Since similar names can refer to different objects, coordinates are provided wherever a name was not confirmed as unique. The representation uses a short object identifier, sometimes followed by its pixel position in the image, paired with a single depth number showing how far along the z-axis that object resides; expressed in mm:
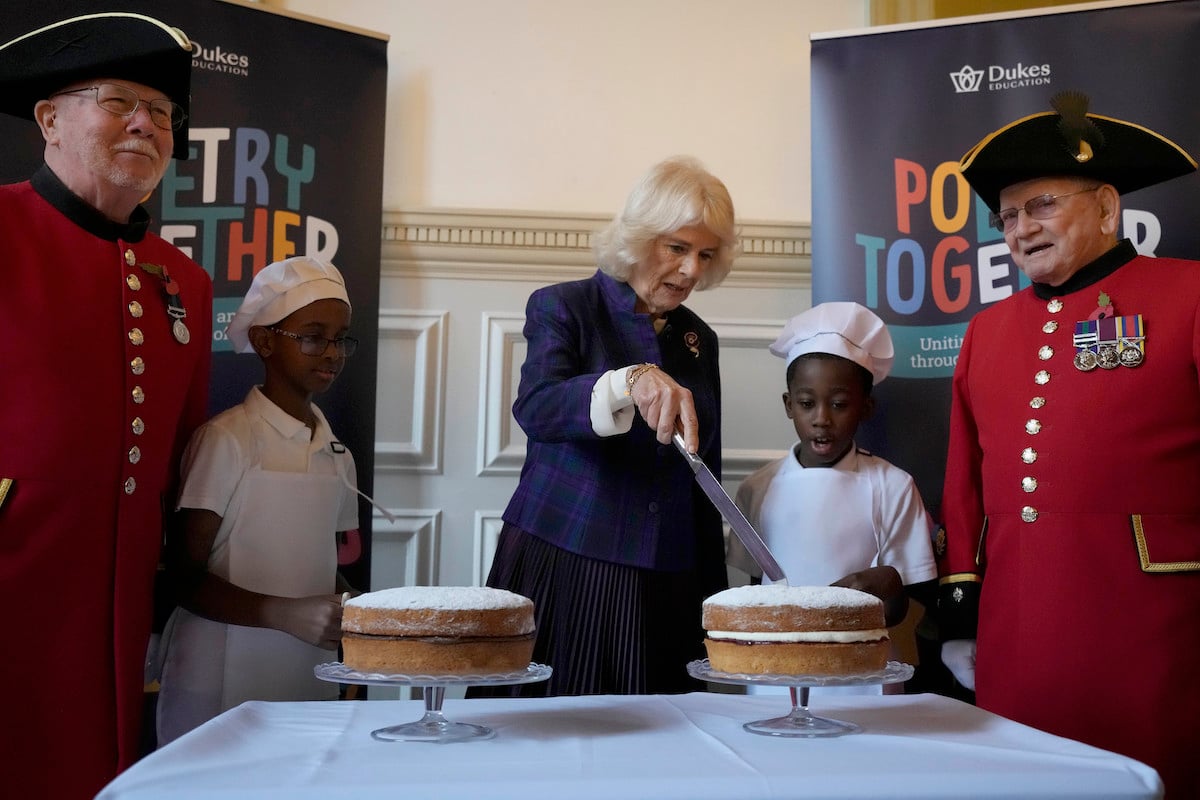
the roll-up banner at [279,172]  3100
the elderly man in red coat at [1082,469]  2068
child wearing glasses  2170
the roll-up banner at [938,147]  3037
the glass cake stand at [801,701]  1414
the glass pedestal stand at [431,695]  1368
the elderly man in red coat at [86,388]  1893
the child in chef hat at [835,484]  2531
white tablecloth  1123
